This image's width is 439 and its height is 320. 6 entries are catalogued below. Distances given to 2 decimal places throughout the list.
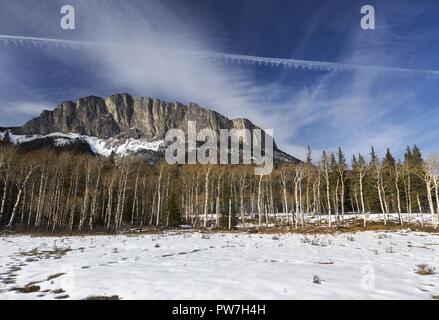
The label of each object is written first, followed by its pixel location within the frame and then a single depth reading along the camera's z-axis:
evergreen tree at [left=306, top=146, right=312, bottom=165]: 57.54
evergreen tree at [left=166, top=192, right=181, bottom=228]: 51.00
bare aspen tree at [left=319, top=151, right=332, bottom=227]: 49.54
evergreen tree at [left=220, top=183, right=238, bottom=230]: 49.44
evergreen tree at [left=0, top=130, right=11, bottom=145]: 66.19
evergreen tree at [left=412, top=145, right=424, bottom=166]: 83.66
